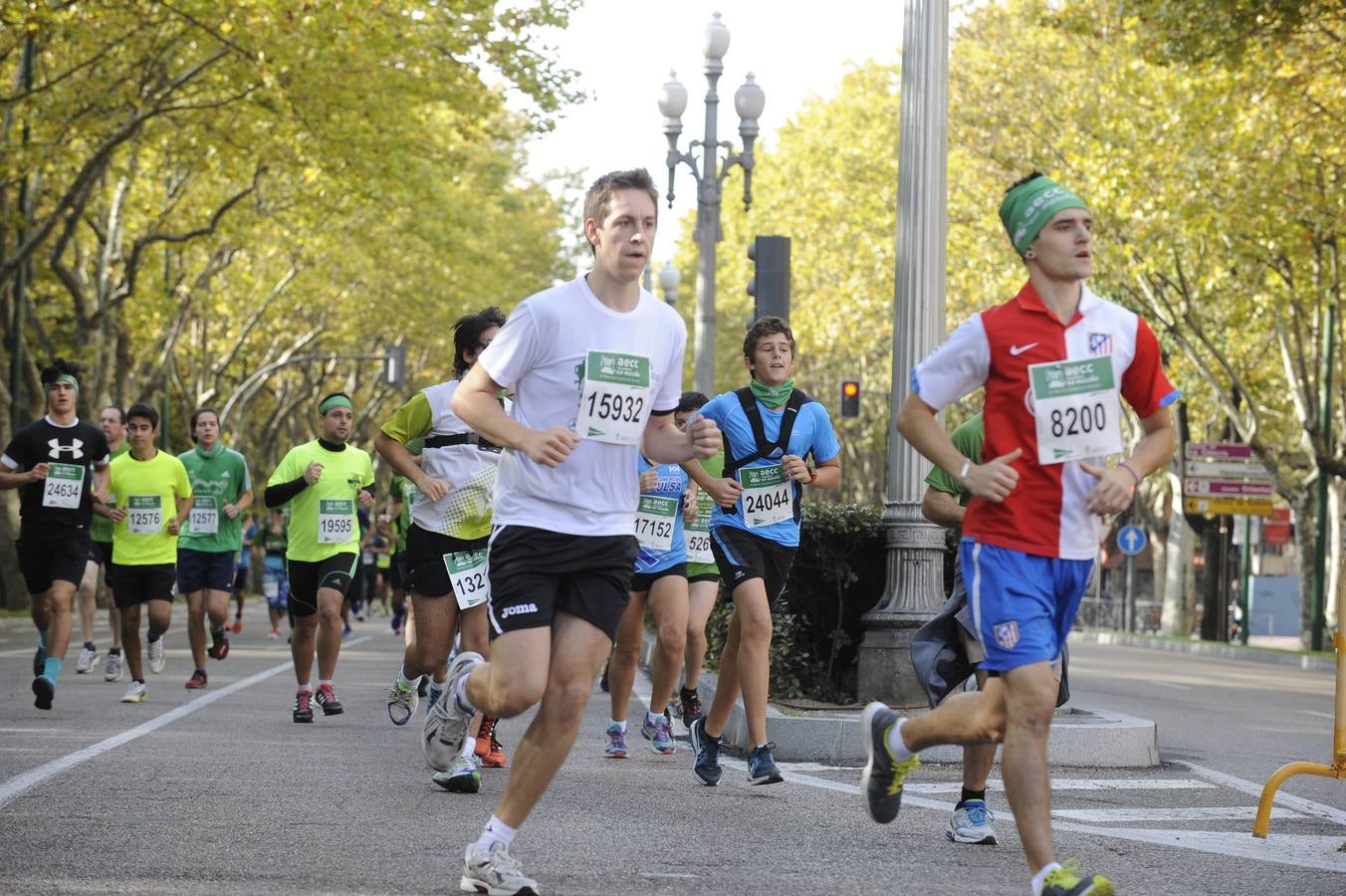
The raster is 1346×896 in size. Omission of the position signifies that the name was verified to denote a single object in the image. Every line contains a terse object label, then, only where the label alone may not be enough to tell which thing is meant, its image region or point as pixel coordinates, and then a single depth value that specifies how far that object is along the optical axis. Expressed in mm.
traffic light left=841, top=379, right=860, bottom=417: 28484
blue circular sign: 43844
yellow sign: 38844
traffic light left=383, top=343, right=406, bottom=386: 43188
